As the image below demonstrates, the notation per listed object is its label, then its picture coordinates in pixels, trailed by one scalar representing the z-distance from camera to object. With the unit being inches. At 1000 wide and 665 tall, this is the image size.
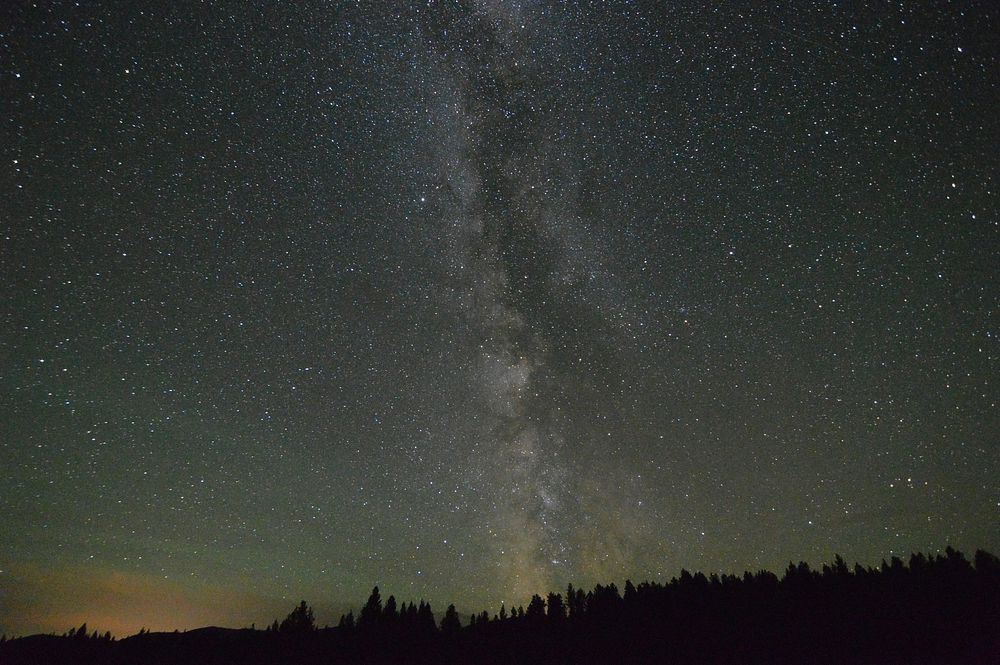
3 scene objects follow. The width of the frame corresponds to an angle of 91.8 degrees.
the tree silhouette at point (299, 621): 2208.4
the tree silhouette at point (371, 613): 2135.0
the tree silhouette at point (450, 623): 2167.7
